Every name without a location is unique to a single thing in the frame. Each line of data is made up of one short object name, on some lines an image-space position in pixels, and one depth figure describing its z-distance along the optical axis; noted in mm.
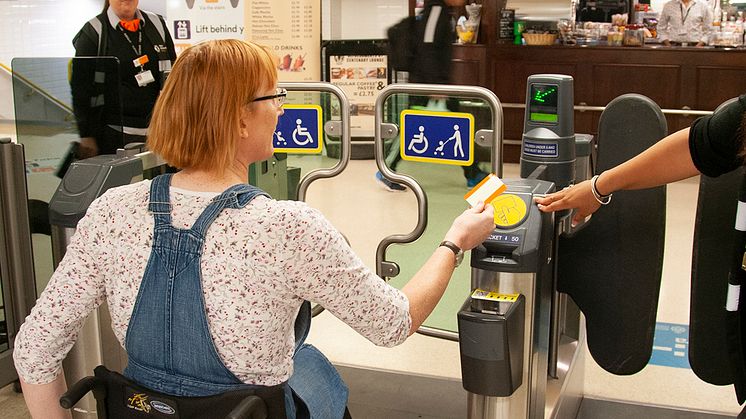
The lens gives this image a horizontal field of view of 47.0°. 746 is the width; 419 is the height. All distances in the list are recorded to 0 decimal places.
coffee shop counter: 7492
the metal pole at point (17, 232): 3086
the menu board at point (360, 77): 8117
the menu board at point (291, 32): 6855
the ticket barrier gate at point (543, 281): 2037
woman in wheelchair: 1449
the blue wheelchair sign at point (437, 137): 3215
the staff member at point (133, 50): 4965
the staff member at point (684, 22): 8062
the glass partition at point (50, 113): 3746
